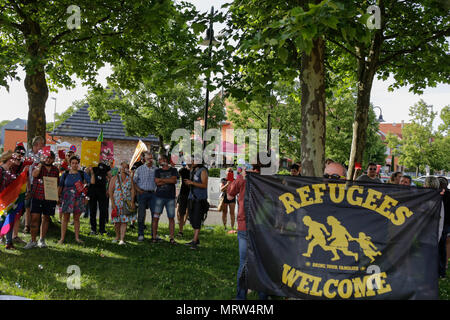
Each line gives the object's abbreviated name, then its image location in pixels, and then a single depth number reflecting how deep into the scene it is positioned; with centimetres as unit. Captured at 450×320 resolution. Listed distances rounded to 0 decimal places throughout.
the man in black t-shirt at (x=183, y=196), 991
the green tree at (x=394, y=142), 4435
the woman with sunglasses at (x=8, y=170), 714
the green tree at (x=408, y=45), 1016
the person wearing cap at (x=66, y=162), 901
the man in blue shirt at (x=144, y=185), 915
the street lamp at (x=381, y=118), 3419
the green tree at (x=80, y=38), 830
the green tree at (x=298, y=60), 419
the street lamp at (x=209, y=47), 638
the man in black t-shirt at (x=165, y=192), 898
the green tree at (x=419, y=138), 4234
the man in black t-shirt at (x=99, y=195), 985
